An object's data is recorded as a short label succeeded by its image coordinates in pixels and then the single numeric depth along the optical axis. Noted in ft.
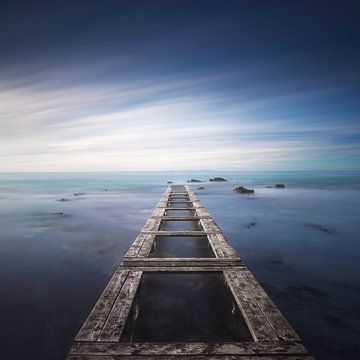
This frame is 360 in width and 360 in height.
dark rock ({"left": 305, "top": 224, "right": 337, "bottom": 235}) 39.11
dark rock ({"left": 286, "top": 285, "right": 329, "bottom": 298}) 19.16
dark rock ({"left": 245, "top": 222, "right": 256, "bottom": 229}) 42.41
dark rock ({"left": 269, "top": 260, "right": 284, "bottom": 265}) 25.57
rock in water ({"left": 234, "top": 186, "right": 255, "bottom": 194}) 97.66
